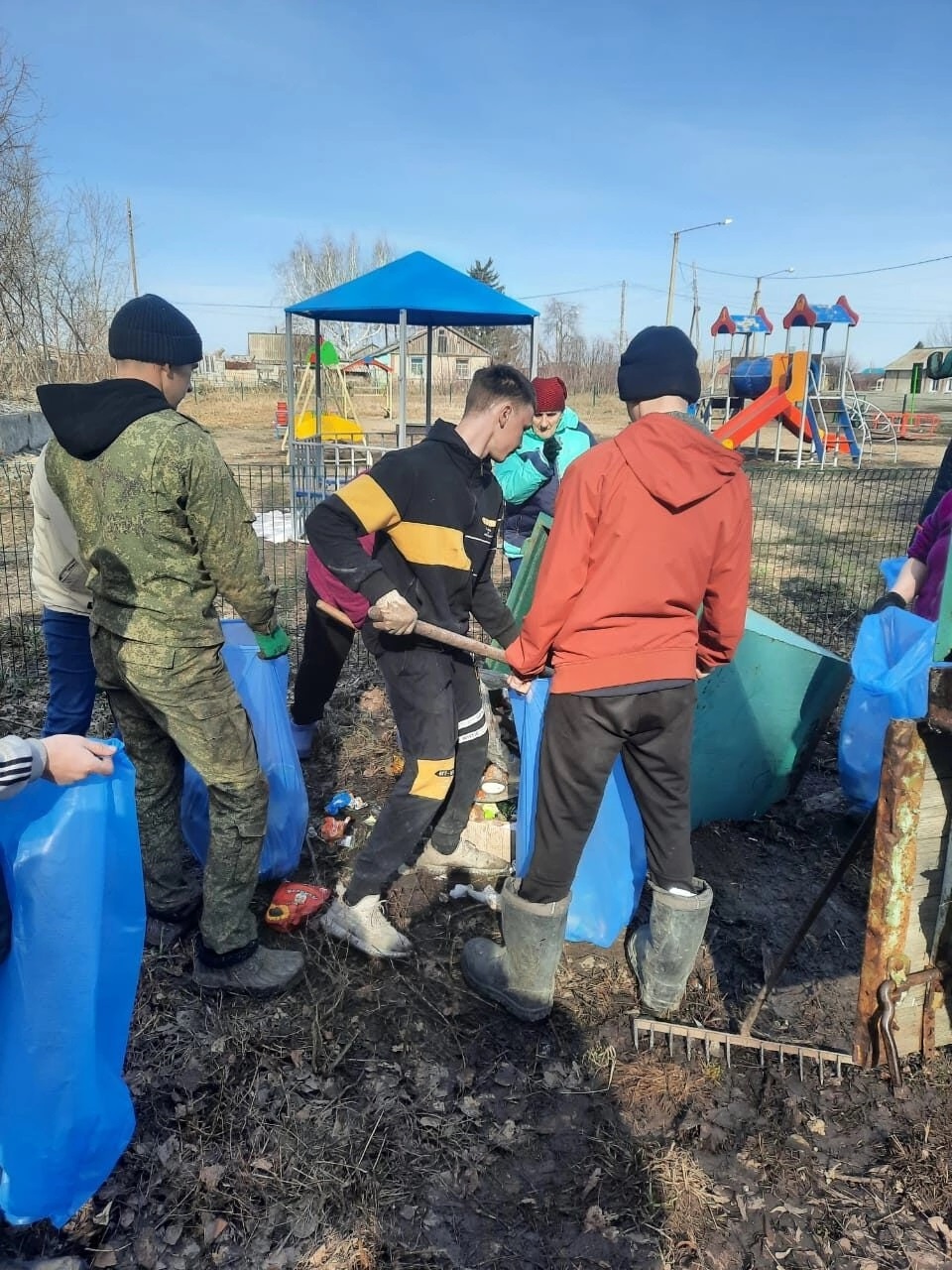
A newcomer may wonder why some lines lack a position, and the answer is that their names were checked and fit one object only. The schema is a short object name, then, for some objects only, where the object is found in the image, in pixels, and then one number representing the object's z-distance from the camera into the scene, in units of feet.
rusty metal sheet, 6.28
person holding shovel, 8.39
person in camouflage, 7.14
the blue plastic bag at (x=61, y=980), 5.49
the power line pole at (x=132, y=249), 105.26
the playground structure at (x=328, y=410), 40.88
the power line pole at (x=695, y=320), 126.70
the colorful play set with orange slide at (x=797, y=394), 54.34
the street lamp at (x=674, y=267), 98.37
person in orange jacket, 6.87
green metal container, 10.91
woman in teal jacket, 16.44
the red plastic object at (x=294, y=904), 9.52
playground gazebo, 28.91
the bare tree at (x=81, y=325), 54.90
